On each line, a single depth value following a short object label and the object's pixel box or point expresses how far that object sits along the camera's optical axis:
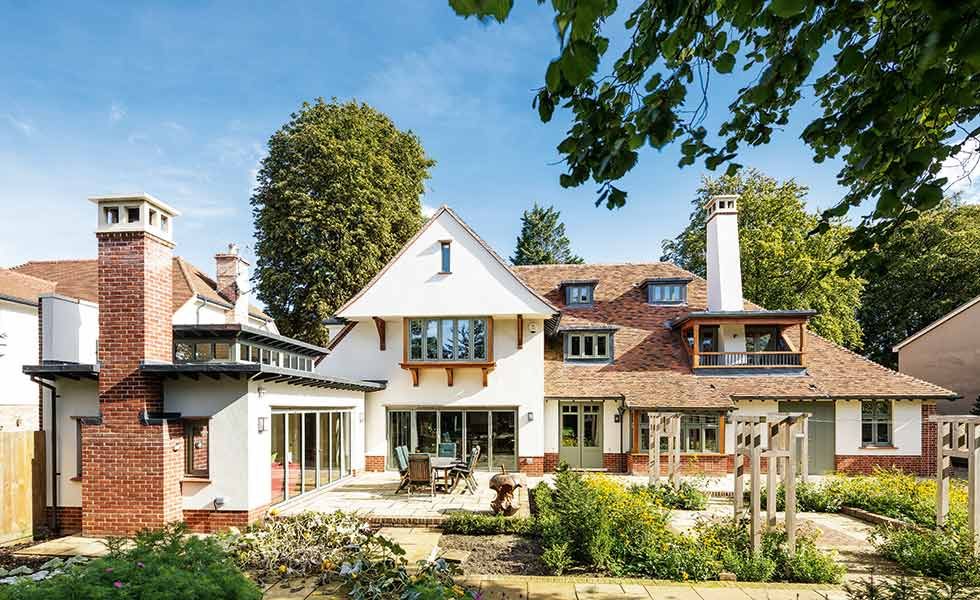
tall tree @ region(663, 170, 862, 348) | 24.59
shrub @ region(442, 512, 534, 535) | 9.20
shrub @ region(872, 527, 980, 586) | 6.57
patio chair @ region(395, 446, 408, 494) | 12.54
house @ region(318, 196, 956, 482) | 16.11
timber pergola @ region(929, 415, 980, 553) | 7.48
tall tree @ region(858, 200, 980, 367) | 27.09
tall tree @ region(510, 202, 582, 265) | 45.50
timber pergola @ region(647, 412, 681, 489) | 12.73
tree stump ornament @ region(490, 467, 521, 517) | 10.08
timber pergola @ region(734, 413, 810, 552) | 7.23
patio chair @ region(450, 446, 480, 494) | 12.70
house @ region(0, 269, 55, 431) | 17.02
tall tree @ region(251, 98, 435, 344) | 24.31
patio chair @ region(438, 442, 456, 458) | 15.41
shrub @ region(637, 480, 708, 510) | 11.26
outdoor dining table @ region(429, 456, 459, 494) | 12.31
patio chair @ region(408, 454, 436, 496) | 12.07
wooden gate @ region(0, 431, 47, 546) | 8.80
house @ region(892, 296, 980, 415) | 19.72
